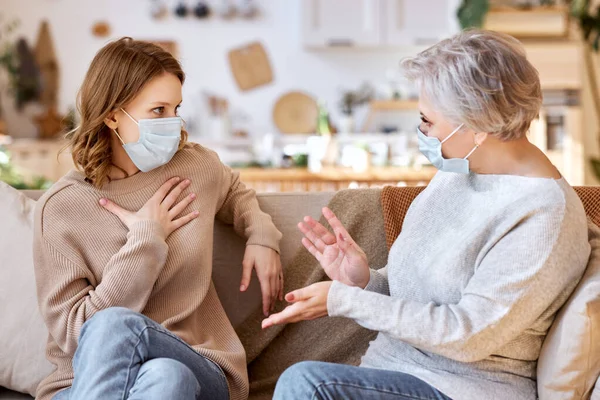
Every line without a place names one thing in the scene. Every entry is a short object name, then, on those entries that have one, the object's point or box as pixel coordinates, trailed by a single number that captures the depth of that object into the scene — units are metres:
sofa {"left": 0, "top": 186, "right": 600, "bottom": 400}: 1.94
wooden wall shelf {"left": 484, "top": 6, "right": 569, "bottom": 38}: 6.40
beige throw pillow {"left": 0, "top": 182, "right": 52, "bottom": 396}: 1.84
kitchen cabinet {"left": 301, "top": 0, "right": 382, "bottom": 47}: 6.61
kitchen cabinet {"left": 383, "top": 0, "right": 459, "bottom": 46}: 6.59
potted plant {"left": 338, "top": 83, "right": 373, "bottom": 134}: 6.57
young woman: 1.61
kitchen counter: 3.63
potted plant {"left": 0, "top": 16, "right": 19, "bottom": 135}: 6.36
